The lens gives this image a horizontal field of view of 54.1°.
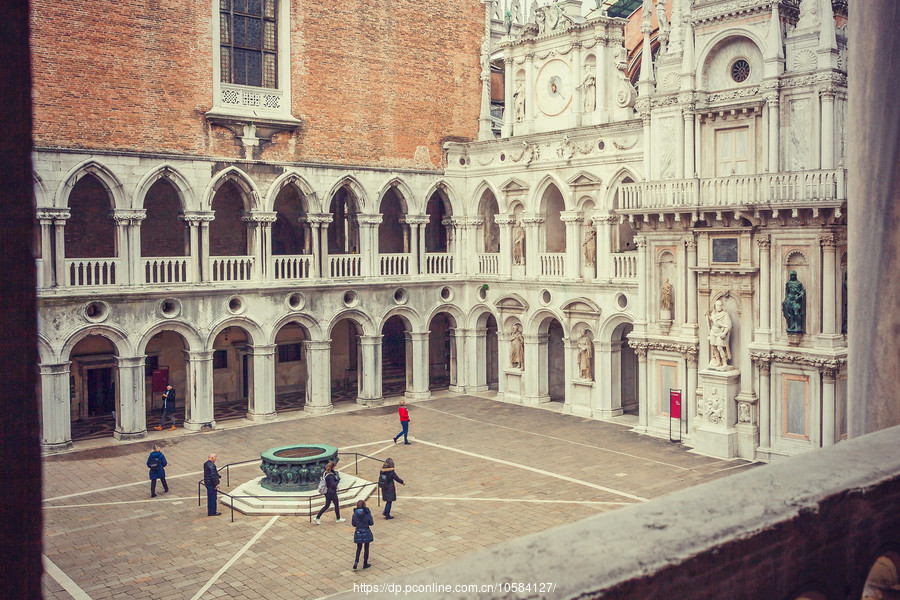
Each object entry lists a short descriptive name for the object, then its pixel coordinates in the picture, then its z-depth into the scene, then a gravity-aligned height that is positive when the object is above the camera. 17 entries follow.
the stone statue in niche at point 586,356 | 26.44 -2.39
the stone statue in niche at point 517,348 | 28.84 -2.34
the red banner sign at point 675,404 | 22.22 -3.25
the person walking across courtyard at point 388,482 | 16.30 -3.79
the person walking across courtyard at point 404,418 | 22.40 -3.58
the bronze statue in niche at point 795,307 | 19.70 -0.72
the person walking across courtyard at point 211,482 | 16.83 -3.89
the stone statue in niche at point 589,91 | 26.83 +5.67
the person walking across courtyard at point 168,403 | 25.00 -3.51
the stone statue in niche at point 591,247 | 26.25 +0.88
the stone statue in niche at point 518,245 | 28.94 +1.05
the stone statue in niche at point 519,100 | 29.25 +5.90
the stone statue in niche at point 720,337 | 21.03 -1.47
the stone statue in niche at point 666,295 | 22.64 -0.49
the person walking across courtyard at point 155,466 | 18.30 -3.87
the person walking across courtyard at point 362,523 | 13.71 -3.84
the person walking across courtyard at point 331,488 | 16.14 -3.84
